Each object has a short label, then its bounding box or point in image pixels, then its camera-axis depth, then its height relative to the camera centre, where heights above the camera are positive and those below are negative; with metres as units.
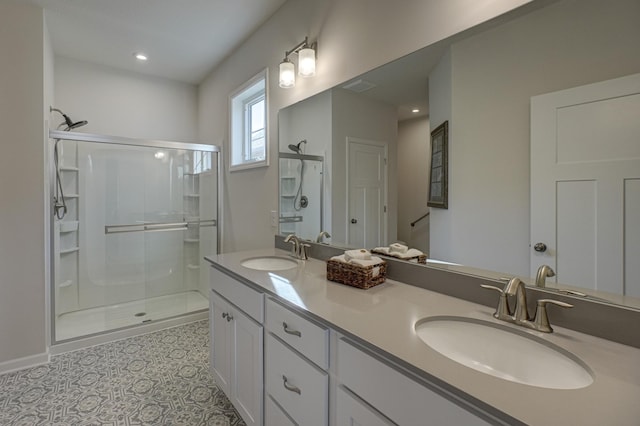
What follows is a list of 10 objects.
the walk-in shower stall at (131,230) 2.85 -0.18
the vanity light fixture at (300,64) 1.83 +0.94
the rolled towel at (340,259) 1.35 -0.22
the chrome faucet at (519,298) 0.89 -0.26
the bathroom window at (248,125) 2.62 +0.83
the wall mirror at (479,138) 0.85 +0.31
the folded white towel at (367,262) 1.28 -0.22
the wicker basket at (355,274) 1.26 -0.27
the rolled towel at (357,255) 1.34 -0.20
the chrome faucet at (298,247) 1.90 -0.23
